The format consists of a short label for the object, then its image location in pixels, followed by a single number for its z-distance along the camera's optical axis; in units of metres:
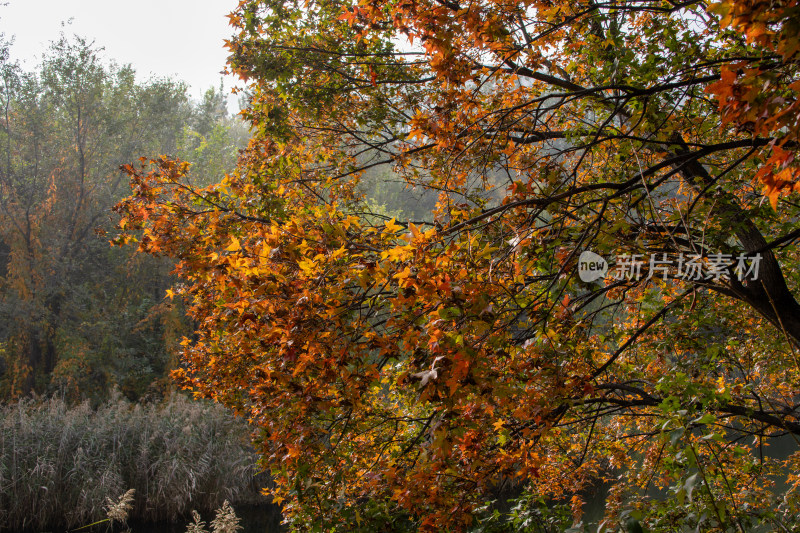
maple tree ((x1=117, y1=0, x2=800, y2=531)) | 2.01
